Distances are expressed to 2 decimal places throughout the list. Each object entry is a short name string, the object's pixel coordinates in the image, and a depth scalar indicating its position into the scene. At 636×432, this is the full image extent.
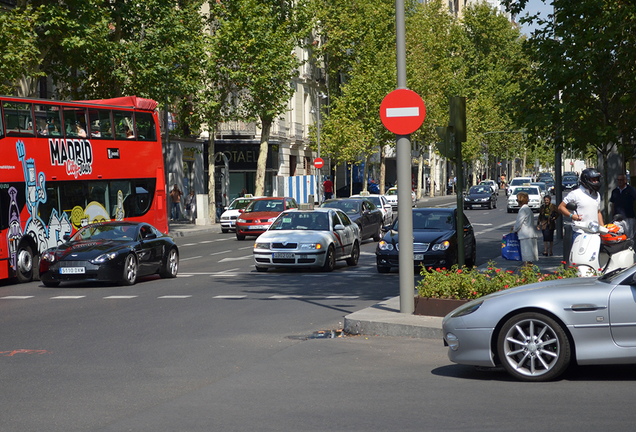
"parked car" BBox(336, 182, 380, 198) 80.81
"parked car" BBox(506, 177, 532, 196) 62.92
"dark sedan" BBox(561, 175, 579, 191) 83.69
